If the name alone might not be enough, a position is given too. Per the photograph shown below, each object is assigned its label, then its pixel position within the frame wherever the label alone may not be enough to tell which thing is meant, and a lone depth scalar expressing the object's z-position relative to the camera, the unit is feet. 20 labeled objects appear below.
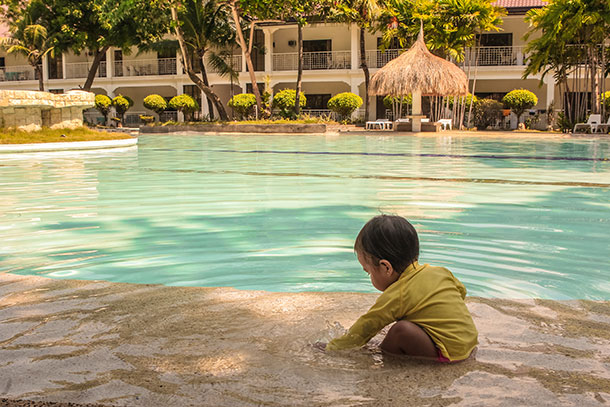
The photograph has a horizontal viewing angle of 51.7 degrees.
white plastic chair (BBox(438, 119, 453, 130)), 80.28
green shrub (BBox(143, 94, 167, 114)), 103.24
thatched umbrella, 73.56
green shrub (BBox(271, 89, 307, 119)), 93.30
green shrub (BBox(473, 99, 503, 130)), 88.10
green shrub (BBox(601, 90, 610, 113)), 78.28
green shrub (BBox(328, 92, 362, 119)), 92.17
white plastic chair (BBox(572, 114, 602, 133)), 70.38
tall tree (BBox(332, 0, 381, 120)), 88.80
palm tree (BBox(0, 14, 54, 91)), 103.35
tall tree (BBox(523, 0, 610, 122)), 69.67
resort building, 99.40
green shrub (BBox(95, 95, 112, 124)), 107.34
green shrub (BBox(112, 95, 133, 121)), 108.37
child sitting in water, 8.07
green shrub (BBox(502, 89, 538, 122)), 86.22
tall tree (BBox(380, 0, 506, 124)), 82.29
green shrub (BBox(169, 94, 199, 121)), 101.76
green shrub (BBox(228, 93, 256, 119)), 96.07
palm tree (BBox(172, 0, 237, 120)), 91.55
